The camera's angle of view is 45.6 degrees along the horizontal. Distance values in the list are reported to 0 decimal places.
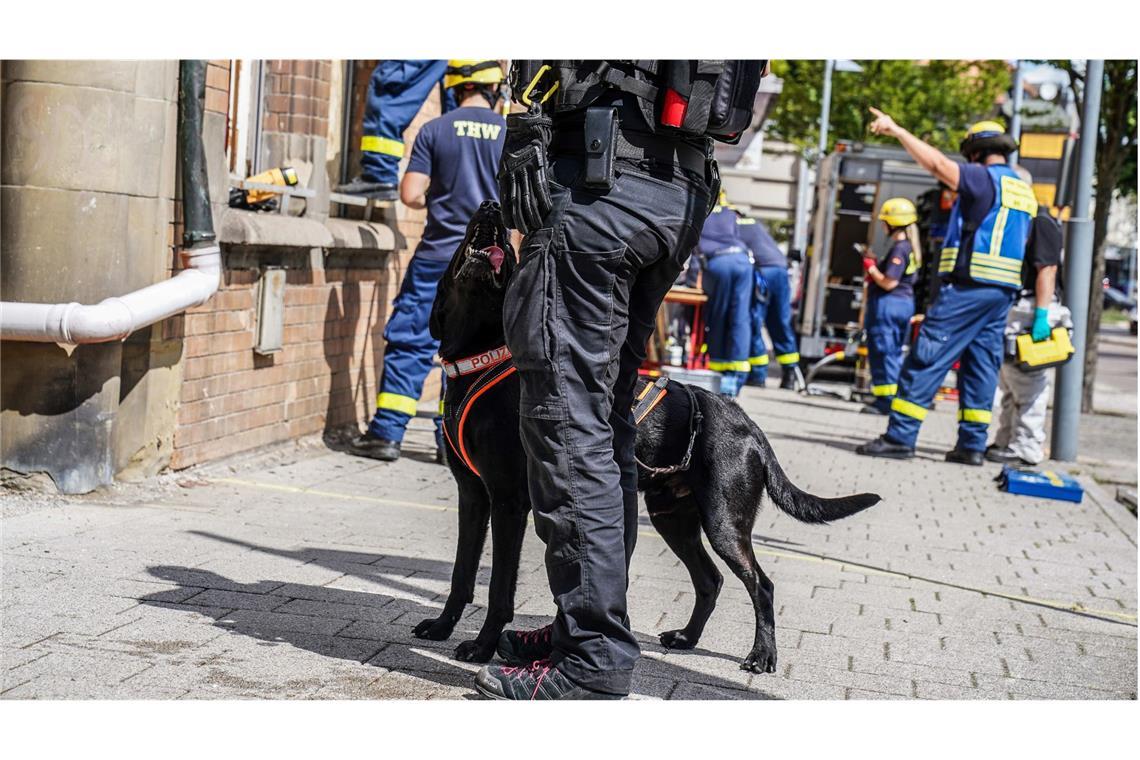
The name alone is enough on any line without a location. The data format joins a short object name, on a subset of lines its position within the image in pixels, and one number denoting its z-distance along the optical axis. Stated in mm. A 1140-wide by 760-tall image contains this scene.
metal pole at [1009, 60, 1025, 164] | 20375
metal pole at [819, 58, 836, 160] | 28875
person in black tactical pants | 3305
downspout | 5543
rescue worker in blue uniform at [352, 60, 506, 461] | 7680
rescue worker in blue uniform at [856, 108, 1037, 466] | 9844
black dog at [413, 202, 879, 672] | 3854
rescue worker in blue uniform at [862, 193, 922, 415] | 13664
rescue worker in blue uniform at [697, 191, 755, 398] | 11344
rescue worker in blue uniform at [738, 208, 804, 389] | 14227
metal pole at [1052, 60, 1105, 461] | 10914
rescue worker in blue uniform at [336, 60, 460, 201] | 8344
